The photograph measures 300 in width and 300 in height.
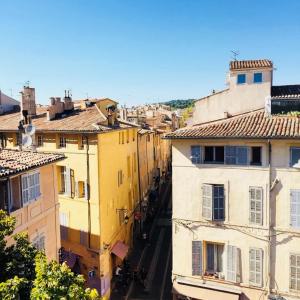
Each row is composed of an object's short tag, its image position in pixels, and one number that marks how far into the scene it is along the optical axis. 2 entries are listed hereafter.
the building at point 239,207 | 18.42
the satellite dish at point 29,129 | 19.94
